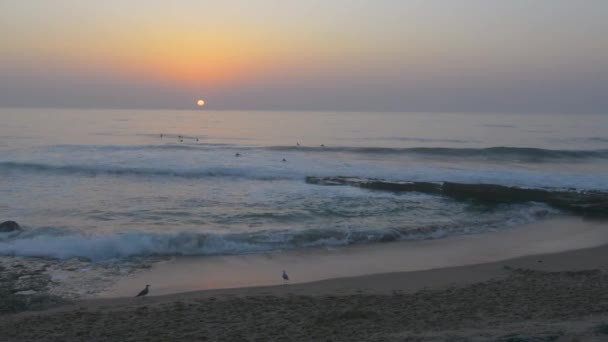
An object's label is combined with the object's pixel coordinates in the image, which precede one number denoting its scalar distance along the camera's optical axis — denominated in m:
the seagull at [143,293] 7.96
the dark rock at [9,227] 12.06
